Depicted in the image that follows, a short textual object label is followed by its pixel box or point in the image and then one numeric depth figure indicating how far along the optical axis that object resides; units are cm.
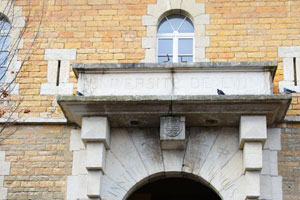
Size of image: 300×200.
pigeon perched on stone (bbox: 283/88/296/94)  1105
